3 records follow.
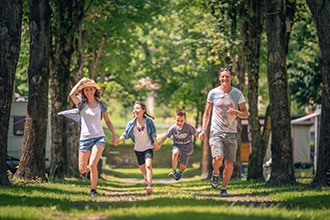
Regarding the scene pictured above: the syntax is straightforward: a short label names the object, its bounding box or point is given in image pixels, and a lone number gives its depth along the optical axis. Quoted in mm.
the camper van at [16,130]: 35688
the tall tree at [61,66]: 24984
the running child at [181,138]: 18844
